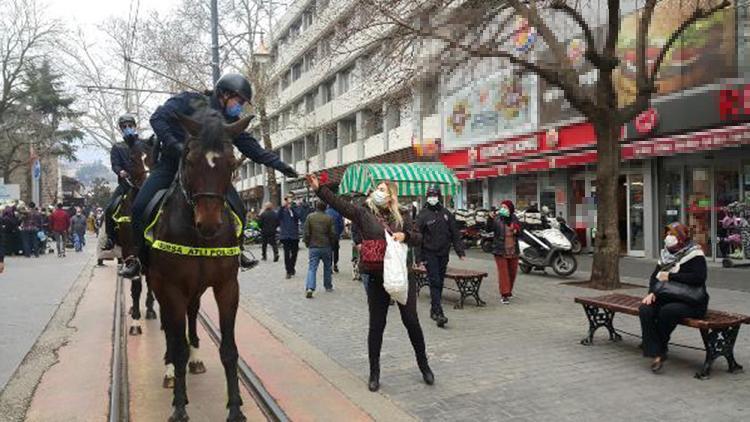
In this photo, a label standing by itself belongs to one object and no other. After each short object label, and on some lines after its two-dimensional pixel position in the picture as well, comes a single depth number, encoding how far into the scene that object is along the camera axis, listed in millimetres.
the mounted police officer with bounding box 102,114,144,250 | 8812
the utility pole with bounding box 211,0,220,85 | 19984
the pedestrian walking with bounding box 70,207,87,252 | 29516
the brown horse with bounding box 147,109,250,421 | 4625
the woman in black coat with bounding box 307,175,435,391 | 6188
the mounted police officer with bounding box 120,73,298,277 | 5441
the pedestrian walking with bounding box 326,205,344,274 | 16623
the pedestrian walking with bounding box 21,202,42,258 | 25094
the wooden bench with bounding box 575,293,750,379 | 6293
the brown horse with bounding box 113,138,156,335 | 8664
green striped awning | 18469
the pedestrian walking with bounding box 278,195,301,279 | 15672
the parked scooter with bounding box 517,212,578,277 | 15328
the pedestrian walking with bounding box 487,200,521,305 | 11227
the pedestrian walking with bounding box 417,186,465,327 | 9422
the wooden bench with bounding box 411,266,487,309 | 10820
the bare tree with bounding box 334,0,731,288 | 12891
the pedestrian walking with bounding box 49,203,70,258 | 25422
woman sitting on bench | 6524
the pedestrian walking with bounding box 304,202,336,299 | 12859
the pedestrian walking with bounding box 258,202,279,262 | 20438
